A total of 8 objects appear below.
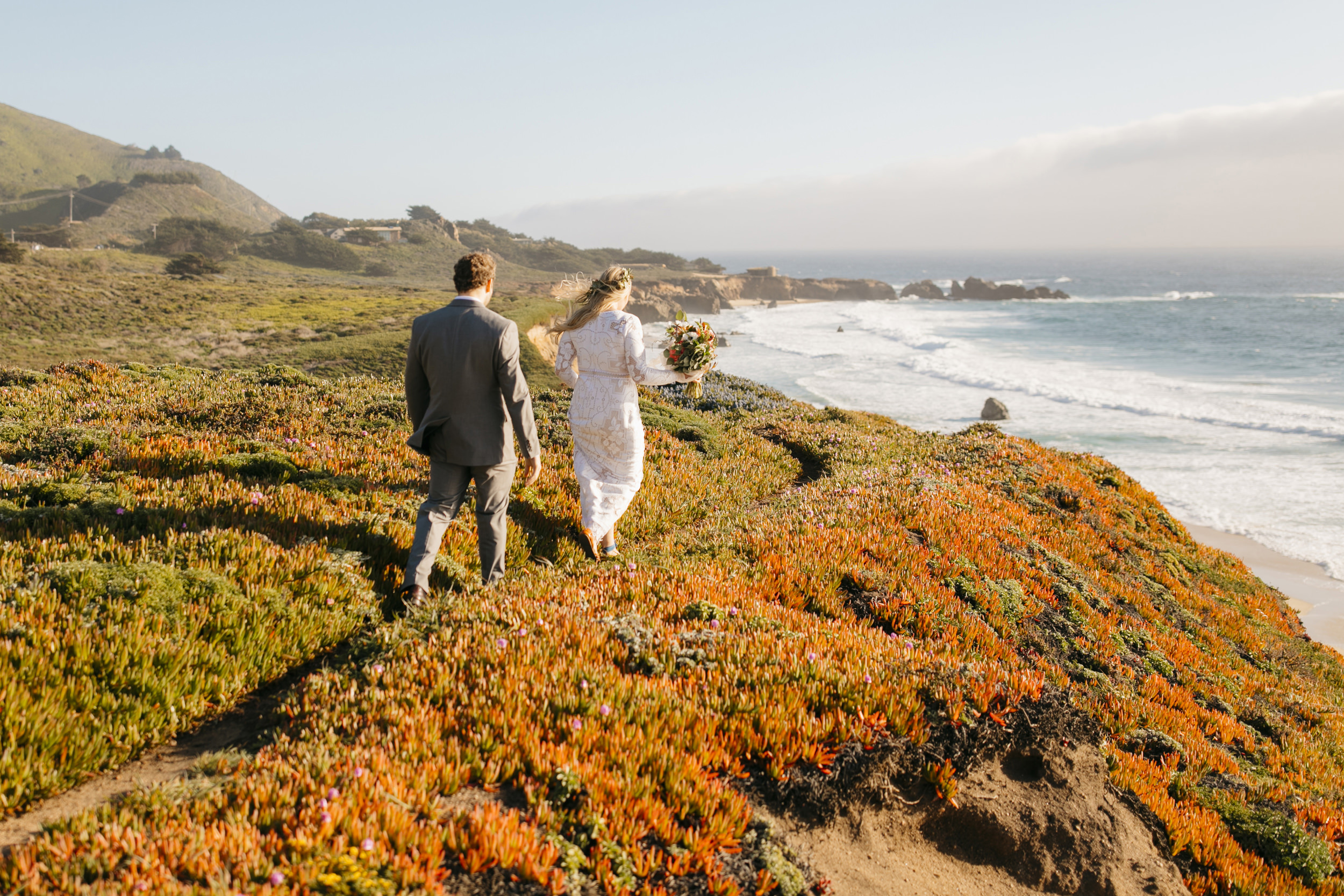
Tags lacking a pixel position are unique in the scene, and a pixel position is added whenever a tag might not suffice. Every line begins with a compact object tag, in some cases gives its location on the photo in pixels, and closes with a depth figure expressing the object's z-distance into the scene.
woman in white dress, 7.72
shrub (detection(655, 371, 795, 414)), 19.50
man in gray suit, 5.89
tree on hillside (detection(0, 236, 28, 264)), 52.44
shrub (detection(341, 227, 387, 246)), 132.75
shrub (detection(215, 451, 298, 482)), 8.36
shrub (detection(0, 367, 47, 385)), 14.35
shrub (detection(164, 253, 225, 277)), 67.88
